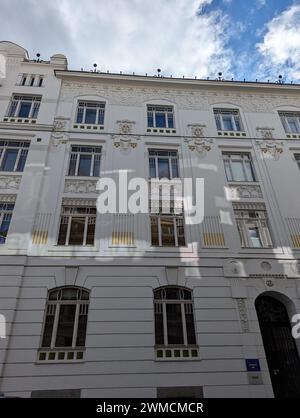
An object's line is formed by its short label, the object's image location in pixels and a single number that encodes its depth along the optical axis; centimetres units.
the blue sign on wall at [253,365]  946
